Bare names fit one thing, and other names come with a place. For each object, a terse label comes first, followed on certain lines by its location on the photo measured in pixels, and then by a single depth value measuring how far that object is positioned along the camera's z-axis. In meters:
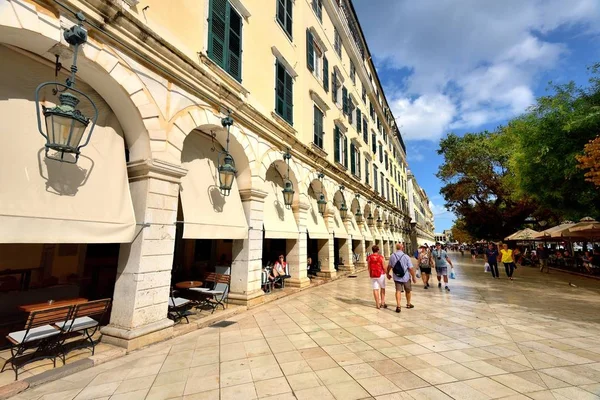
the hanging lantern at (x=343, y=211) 14.39
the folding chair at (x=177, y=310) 5.60
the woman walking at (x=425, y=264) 10.40
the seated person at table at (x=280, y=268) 9.50
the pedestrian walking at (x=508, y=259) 12.34
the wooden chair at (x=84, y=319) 3.96
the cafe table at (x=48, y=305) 4.07
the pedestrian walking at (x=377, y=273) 7.16
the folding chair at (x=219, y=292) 6.74
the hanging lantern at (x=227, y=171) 6.41
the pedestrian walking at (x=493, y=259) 13.05
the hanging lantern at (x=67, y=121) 3.53
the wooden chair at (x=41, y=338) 3.52
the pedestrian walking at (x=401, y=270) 7.00
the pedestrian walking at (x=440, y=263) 10.23
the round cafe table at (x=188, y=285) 6.48
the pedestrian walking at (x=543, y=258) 17.02
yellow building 3.86
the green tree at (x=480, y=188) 25.98
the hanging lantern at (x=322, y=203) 11.61
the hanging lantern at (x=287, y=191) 9.11
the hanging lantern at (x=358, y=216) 16.45
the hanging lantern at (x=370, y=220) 20.12
